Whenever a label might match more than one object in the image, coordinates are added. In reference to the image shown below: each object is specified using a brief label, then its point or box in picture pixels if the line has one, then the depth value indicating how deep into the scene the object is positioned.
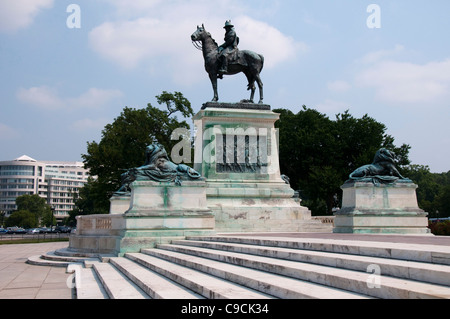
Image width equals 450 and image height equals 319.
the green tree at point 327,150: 44.97
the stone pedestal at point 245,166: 19.81
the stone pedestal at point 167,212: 15.76
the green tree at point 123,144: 44.56
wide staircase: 5.65
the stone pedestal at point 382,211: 16.58
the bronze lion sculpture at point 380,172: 17.30
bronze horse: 22.92
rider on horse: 22.66
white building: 156.12
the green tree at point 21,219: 120.75
